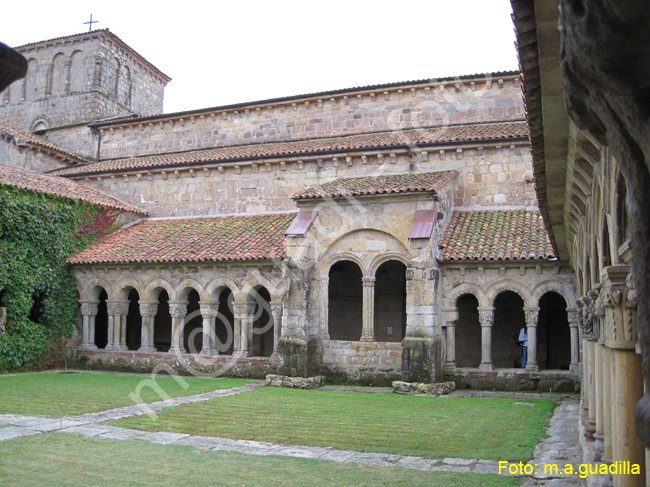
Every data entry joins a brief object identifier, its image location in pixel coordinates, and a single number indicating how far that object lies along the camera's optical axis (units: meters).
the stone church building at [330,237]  14.75
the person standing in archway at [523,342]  16.33
